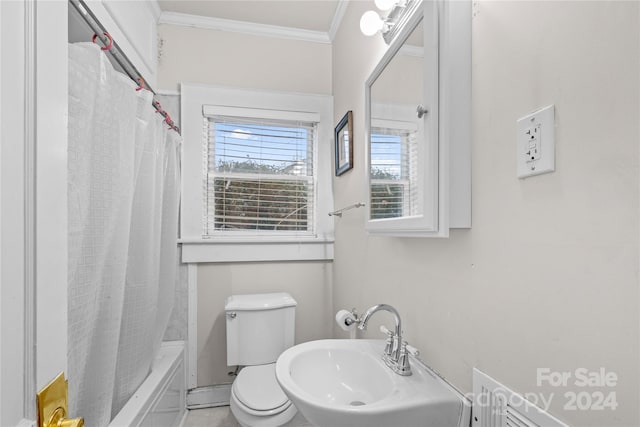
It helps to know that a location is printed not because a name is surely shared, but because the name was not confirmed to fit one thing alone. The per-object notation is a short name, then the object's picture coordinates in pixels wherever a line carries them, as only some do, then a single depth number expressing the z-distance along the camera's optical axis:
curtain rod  1.12
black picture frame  1.75
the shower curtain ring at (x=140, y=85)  1.35
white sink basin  0.81
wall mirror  0.84
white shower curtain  0.96
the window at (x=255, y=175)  2.04
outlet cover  0.61
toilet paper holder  1.24
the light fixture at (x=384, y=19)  1.06
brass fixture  0.52
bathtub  1.24
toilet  1.66
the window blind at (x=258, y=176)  2.11
